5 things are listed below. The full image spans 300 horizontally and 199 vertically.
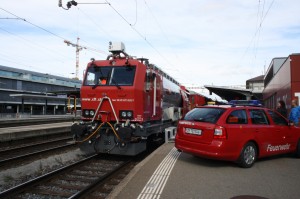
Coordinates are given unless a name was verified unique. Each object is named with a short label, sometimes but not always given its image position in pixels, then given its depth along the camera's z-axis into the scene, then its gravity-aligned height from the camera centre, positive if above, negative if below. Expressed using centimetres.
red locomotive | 974 +16
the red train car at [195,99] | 2385 +94
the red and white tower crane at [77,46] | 10206 +2200
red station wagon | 742 -63
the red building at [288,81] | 1376 +151
